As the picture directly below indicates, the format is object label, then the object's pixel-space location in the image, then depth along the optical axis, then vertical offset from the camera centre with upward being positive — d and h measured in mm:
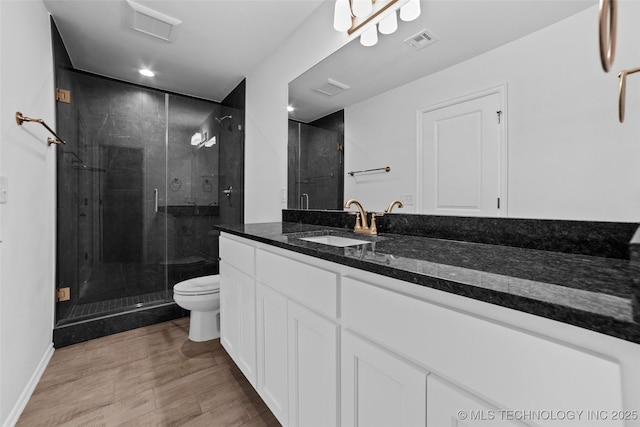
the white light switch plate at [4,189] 1232 +98
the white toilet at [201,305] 2037 -691
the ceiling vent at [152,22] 1840 +1324
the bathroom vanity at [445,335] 406 -249
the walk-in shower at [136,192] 2373 +197
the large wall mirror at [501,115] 769 +347
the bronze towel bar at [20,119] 1381 +460
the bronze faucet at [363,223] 1418 -58
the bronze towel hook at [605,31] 430 +290
